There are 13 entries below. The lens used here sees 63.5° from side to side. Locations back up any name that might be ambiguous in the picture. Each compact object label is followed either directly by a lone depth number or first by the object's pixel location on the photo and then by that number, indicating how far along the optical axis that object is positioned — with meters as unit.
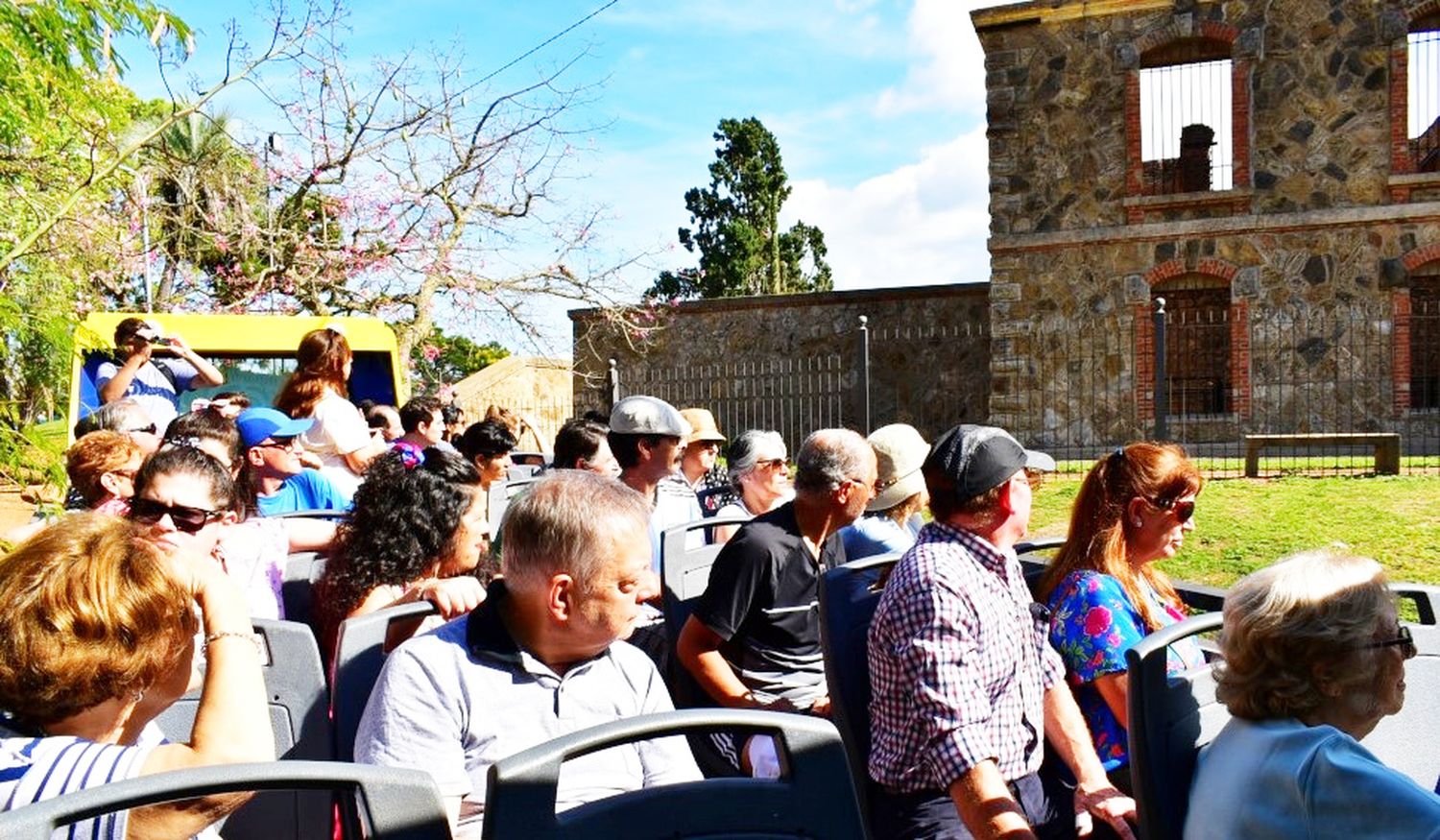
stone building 15.47
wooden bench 11.23
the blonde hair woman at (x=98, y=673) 1.60
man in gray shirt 2.16
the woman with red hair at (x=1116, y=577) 2.83
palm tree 13.72
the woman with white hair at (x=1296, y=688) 1.88
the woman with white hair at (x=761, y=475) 5.11
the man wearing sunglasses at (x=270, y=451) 4.40
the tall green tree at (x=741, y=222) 34.22
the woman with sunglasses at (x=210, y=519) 3.05
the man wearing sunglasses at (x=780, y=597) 3.48
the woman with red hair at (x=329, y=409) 5.22
